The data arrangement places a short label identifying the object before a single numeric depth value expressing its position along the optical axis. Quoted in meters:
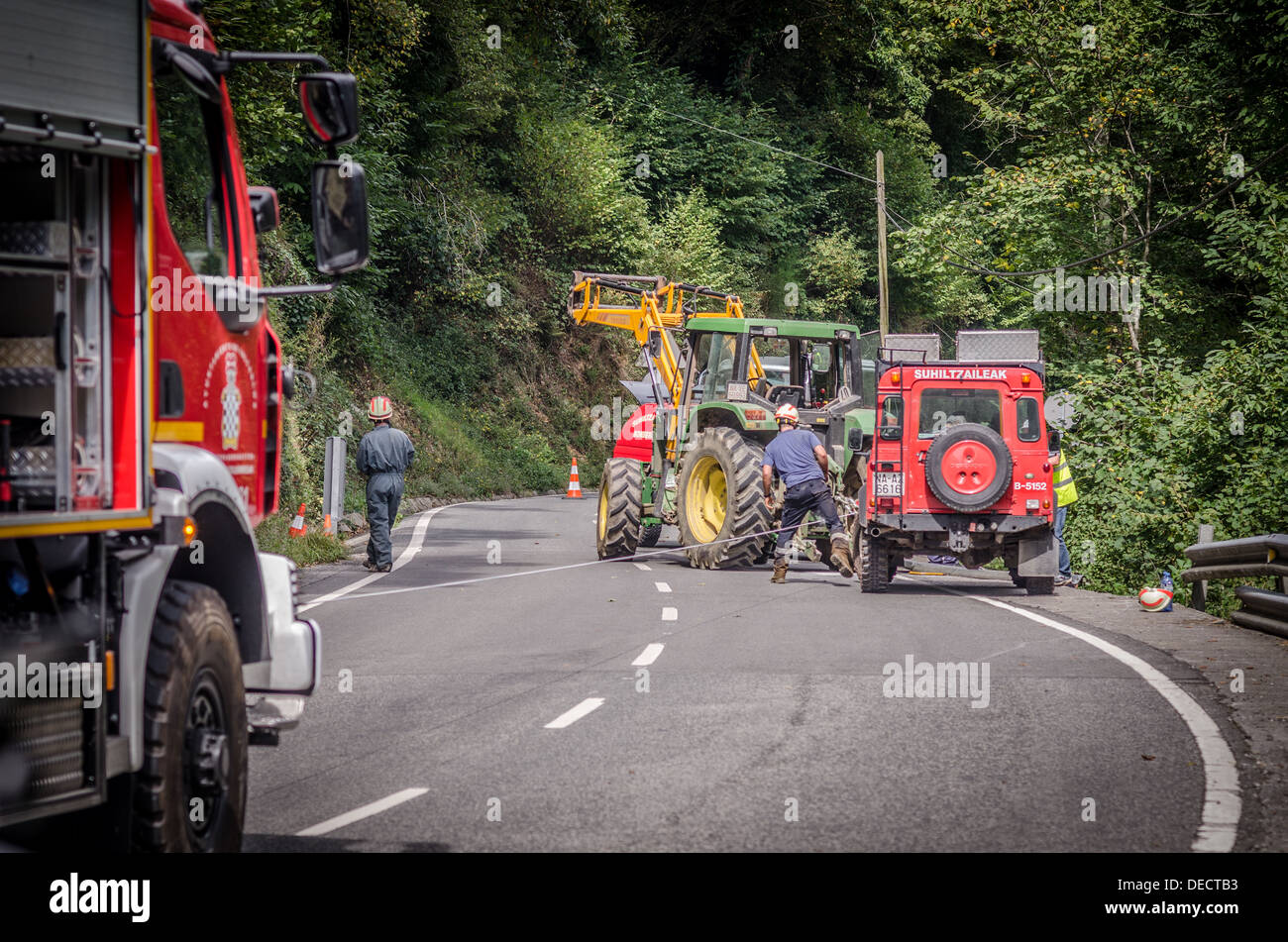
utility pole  39.81
